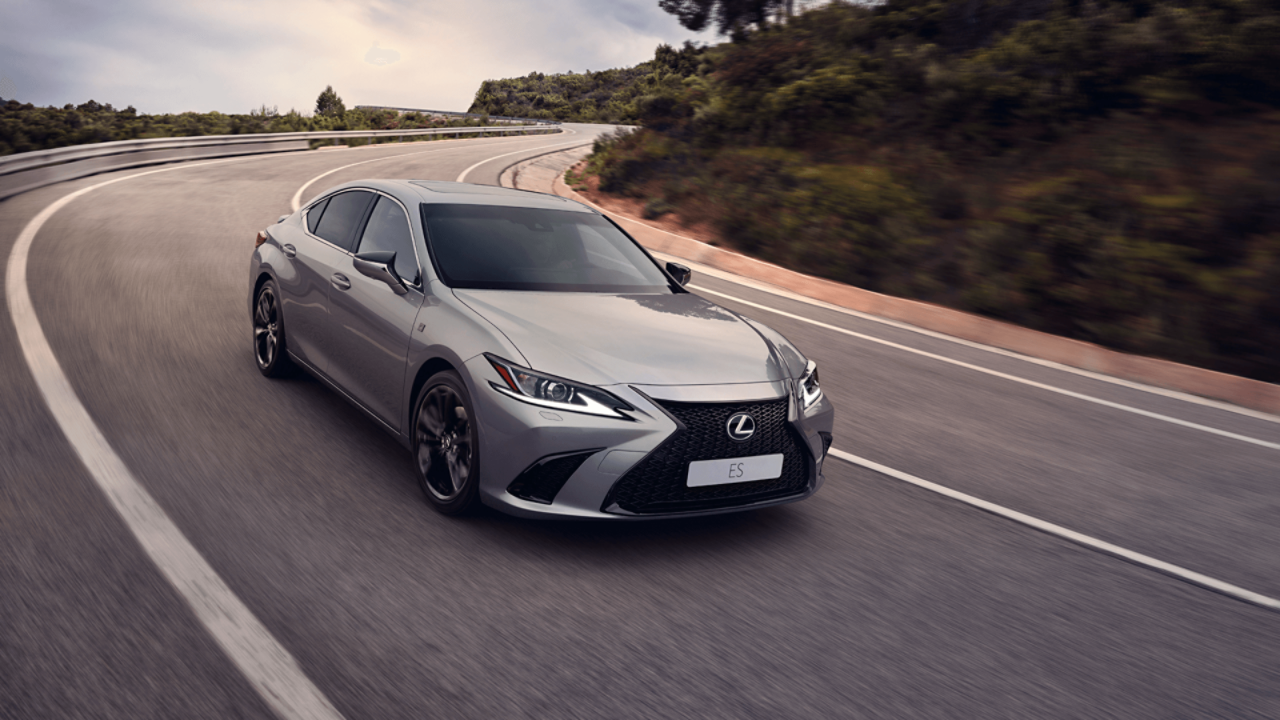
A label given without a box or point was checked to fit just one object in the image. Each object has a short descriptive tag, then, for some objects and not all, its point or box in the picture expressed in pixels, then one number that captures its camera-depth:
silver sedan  3.96
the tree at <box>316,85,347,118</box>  57.44
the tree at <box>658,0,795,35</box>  25.28
